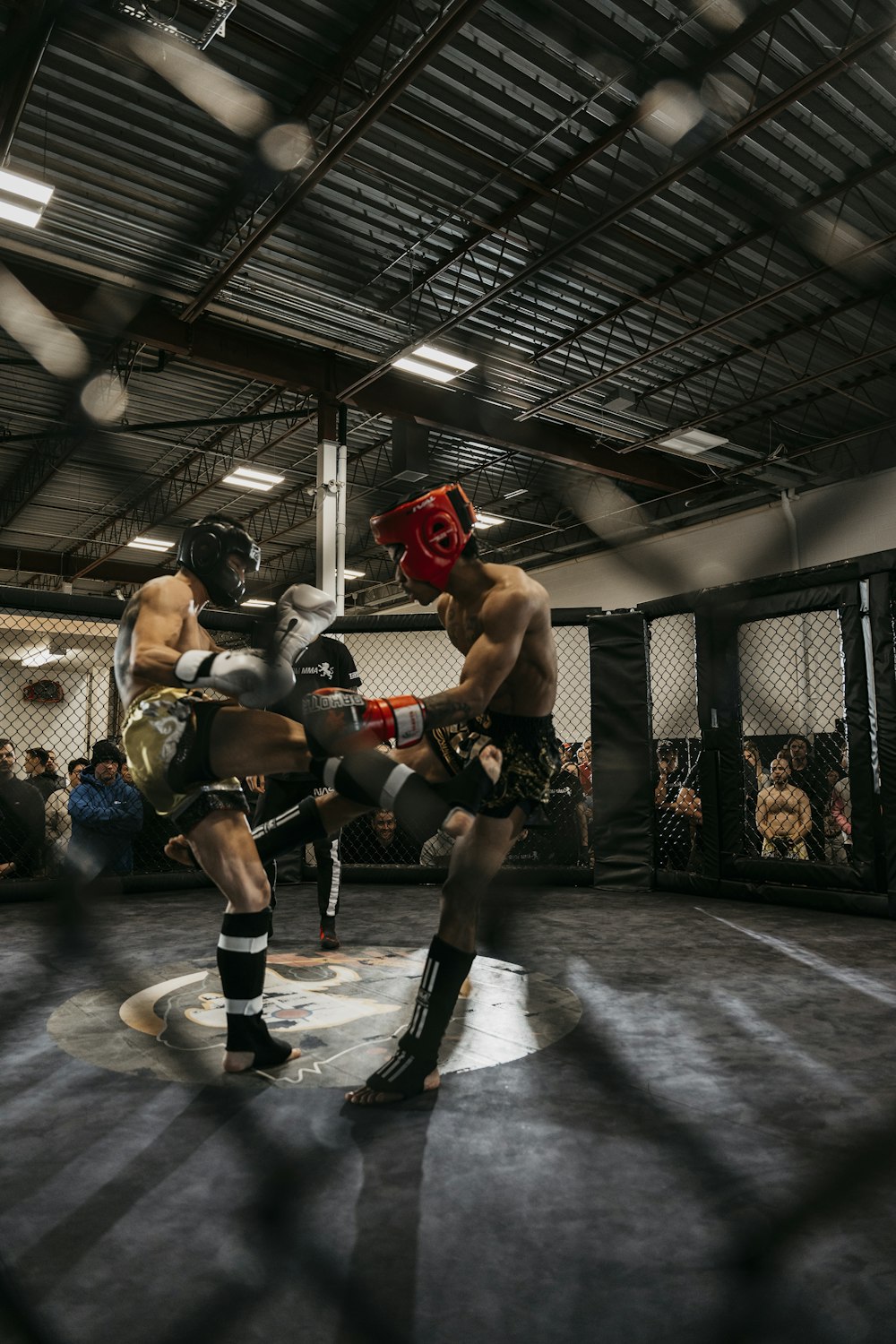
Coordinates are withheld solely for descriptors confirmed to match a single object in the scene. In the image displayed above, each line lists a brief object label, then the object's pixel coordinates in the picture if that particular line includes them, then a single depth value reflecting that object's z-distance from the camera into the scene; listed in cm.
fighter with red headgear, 190
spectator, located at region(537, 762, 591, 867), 572
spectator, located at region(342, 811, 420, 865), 538
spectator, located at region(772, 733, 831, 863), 455
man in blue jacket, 456
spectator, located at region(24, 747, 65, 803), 537
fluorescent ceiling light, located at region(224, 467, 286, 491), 958
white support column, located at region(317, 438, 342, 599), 782
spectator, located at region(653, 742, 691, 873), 499
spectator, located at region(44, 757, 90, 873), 480
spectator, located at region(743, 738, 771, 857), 457
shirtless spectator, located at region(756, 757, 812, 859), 453
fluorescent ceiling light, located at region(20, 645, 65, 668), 1426
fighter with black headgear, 194
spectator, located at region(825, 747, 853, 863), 452
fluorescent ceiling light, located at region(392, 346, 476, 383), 723
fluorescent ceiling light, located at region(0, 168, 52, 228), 504
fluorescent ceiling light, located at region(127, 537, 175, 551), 1224
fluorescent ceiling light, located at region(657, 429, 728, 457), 848
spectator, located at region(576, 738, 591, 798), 626
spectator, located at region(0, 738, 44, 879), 468
